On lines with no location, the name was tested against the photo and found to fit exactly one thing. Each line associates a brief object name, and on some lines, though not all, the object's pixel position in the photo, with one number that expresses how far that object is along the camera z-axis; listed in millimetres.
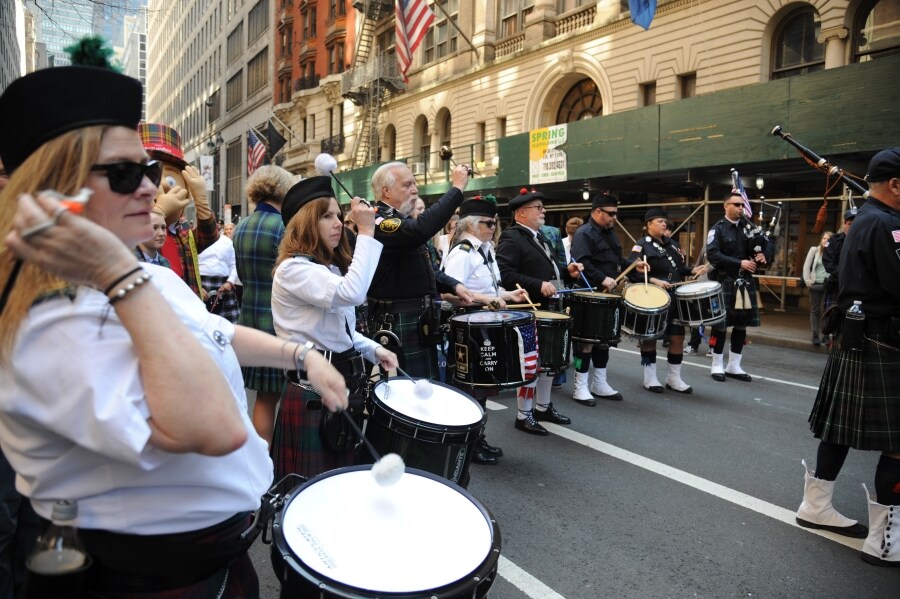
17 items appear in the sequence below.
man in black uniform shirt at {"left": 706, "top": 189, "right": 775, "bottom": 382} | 8094
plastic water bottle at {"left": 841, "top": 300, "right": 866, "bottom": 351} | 3416
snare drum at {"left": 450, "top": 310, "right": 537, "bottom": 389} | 4352
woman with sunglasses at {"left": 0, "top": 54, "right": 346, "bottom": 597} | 1124
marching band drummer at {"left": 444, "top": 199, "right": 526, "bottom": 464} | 5746
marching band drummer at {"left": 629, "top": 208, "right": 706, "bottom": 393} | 7461
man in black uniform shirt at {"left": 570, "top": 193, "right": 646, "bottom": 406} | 6980
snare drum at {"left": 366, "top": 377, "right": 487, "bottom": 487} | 2770
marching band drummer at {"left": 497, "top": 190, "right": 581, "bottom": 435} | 6152
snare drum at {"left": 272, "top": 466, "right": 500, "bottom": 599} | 1556
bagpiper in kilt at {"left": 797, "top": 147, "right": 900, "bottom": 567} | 3342
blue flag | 15328
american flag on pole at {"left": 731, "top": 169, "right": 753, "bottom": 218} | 8367
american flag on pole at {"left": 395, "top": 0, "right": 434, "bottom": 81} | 20312
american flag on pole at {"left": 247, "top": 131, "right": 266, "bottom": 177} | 23734
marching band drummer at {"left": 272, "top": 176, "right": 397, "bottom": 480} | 2887
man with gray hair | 4359
